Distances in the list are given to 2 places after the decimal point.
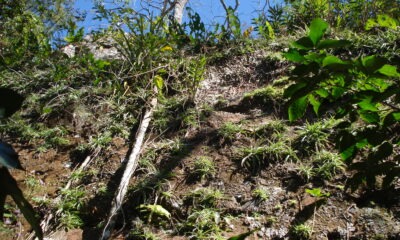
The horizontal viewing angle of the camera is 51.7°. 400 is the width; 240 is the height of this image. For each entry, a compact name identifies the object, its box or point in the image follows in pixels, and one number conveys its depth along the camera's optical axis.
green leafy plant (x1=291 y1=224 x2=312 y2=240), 2.43
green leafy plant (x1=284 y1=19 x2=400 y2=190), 1.13
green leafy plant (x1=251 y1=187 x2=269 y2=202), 2.80
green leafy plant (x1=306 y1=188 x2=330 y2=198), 2.65
